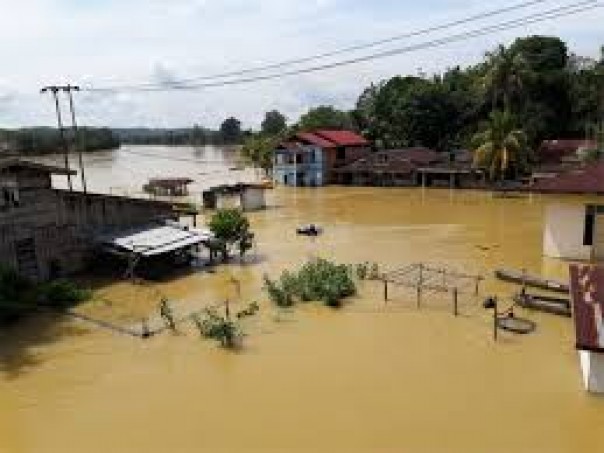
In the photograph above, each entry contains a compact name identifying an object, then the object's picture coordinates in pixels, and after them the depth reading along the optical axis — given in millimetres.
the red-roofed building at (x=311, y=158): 55156
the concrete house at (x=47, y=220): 22438
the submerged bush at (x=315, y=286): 20562
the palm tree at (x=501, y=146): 43188
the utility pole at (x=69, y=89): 29875
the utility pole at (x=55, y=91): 29797
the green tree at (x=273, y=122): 102250
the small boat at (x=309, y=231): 32769
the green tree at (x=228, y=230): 26422
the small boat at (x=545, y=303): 18562
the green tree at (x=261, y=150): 63938
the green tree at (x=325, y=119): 73875
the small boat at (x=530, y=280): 20375
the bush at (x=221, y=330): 17250
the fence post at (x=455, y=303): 18703
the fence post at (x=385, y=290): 20375
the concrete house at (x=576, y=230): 23641
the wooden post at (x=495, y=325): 16797
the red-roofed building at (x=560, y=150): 46312
